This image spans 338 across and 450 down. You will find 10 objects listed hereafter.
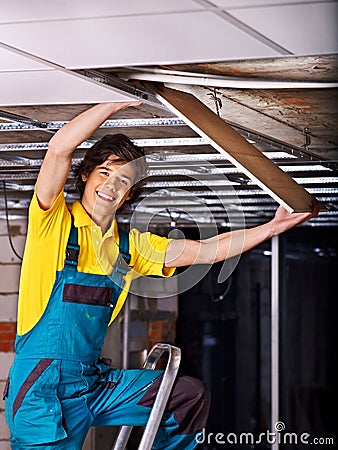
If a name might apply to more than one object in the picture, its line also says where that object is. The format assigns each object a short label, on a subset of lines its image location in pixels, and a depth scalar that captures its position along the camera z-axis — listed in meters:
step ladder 2.46
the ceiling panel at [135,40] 1.79
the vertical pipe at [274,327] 6.27
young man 2.44
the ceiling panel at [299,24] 1.68
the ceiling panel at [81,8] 1.68
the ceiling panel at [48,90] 2.25
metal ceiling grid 3.36
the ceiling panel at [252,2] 1.64
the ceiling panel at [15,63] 2.05
